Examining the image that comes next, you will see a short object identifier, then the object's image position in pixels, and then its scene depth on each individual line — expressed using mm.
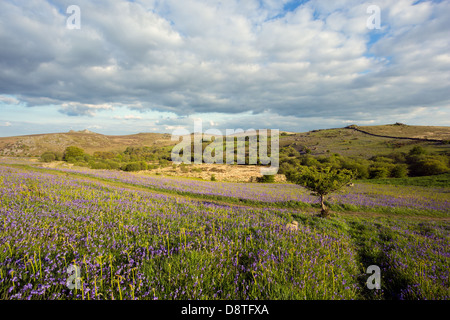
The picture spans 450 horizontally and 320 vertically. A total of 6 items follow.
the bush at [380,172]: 37744
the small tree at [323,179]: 10062
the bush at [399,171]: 36938
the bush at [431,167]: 34344
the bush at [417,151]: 46344
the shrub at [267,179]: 38344
